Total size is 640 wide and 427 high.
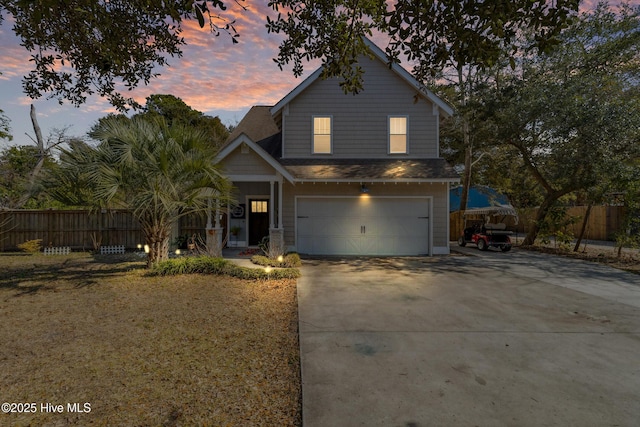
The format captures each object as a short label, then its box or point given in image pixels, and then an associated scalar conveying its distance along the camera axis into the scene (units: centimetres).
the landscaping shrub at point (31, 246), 1269
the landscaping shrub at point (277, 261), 963
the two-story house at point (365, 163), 1285
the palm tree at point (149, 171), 779
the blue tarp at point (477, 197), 2364
